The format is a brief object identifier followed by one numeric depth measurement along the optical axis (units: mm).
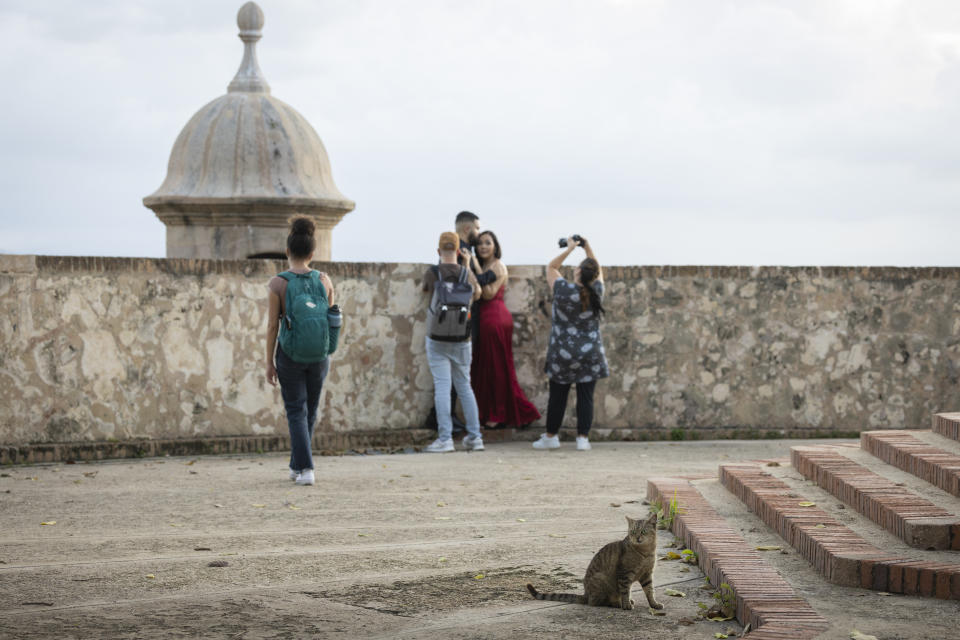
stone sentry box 15633
